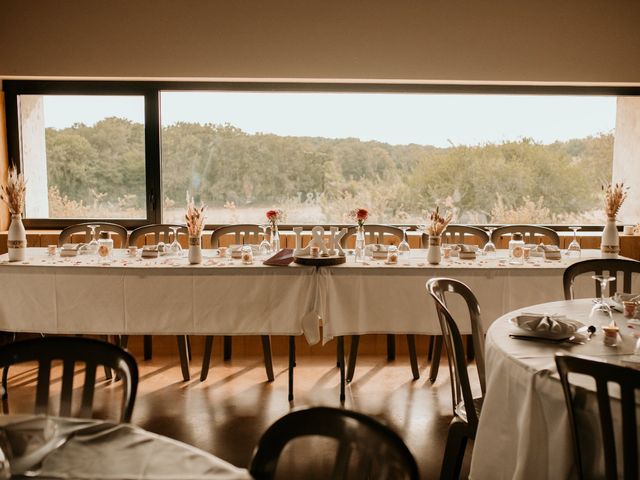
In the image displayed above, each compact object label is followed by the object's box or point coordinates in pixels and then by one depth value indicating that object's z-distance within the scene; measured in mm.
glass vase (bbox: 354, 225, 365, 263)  4270
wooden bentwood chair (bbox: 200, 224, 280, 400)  4285
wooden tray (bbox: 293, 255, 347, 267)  3854
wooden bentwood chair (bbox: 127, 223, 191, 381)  4801
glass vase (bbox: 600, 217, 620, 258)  4328
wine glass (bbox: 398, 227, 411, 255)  4453
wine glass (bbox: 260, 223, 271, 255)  4441
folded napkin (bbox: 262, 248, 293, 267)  3888
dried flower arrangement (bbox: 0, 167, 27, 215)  4070
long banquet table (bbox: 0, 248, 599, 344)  3855
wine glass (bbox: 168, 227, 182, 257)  4373
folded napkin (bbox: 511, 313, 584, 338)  2340
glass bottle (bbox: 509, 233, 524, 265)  4129
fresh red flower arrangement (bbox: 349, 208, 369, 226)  4242
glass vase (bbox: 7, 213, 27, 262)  4113
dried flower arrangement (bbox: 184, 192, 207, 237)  4098
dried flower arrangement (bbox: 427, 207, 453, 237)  4108
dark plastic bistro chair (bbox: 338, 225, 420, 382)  4234
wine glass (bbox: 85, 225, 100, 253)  4426
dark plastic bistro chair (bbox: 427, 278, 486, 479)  2410
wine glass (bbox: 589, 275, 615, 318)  2547
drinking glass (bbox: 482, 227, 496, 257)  4445
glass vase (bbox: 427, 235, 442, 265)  4074
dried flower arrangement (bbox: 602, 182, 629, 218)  4289
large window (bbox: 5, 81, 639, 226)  5664
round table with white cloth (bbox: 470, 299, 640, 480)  1915
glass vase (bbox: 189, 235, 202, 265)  4062
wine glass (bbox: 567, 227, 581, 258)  4477
